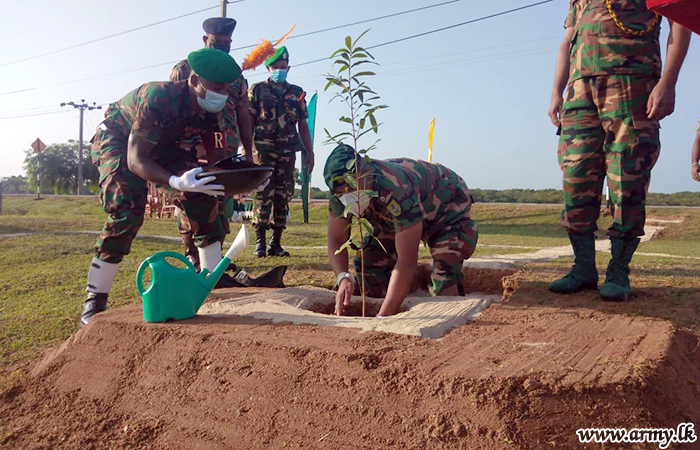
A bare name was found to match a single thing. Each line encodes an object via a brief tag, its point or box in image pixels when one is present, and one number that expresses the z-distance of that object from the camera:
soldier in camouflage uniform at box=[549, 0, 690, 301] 3.18
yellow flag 10.80
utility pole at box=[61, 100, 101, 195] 34.25
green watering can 2.73
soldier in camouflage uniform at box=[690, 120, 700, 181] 4.78
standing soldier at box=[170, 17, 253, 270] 3.97
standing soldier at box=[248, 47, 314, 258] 6.20
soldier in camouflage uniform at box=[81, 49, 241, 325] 3.24
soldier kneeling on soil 3.06
